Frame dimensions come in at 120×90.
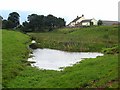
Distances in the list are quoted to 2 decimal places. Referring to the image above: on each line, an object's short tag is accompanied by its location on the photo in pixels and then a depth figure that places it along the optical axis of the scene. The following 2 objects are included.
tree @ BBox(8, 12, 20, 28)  121.64
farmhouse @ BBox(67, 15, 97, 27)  130.90
